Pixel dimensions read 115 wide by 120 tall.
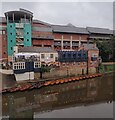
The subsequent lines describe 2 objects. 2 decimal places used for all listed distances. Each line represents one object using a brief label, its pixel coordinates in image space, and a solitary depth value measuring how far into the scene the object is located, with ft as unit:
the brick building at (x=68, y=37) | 100.17
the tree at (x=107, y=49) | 95.71
